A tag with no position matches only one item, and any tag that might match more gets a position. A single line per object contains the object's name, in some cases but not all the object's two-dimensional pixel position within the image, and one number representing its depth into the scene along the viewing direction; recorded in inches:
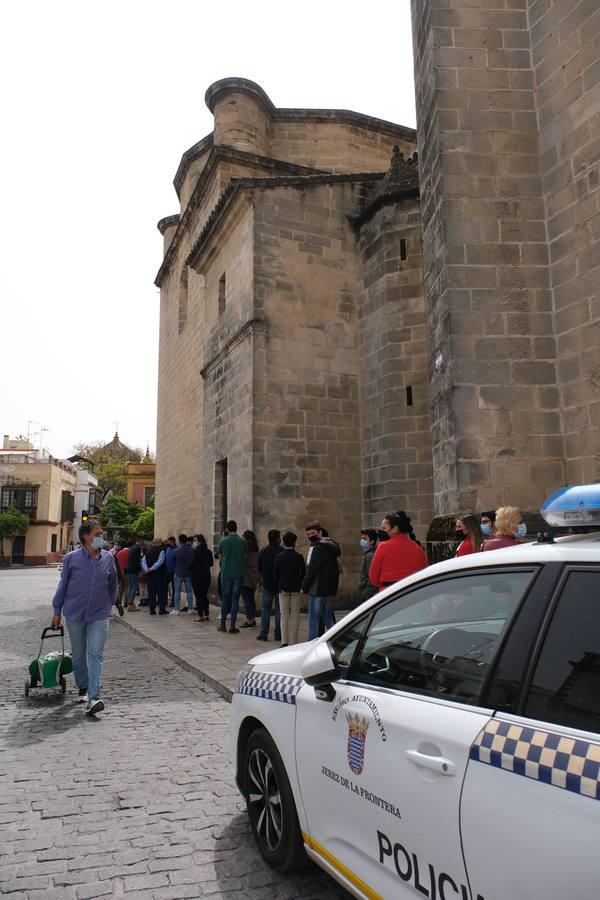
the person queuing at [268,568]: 380.5
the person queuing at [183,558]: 508.1
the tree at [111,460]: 2719.0
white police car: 60.9
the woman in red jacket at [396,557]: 248.8
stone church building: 289.4
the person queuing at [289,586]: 341.4
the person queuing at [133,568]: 586.2
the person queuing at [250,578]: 440.8
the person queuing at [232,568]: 417.4
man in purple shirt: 230.4
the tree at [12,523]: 1995.6
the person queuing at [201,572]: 486.3
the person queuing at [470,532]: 260.8
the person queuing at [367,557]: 310.3
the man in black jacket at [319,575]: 316.5
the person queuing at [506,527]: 202.4
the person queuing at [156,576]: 540.4
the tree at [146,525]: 1480.1
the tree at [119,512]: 1868.1
